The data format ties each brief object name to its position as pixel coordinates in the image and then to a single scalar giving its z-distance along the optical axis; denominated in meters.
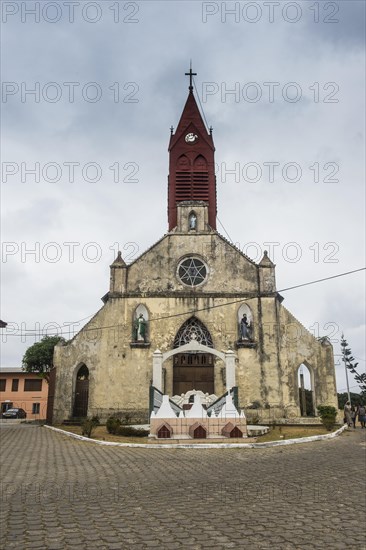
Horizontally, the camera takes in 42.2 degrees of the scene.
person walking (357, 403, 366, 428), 22.45
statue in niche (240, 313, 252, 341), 24.36
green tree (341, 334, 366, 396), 45.08
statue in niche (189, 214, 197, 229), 26.98
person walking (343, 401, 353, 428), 22.44
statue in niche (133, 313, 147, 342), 24.19
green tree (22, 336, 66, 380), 52.22
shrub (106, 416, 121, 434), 18.28
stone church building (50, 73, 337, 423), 23.58
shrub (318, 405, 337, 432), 19.09
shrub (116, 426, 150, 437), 17.58
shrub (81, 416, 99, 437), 17.73
